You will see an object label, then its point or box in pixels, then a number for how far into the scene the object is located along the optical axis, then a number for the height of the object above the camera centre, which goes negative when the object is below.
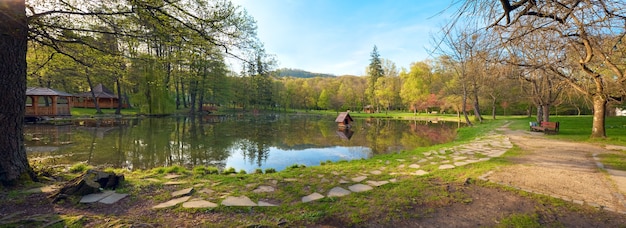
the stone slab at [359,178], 4.38 -1.22
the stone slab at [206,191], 3.58 -1.16
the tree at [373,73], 45.44 +6.73
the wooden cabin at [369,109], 46.08 -0.11
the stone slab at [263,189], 3.69 -1.18
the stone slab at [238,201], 3.08 -1.15
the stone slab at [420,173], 4.86 -1.25
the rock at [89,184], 3.20 -1.00
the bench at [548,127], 11.57 -0.89
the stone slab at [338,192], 3.58 -1.20
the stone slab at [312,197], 3.35 -1.20
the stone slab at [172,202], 3.01 -1.14
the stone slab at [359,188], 3.80 -1.21
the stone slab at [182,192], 3.45 -1.15
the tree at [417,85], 33.35 +3.04
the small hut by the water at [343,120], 17.80 -0.80
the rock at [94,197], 3.07 -1.10
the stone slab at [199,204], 3.00 -1.14
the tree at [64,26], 3.48 +1.20
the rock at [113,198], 3.11 -1.12
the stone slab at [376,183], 4.07 -1.21
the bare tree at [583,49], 3.90 +1.49
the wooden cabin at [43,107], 17.22 +0.12
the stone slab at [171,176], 4.62 -1.24
